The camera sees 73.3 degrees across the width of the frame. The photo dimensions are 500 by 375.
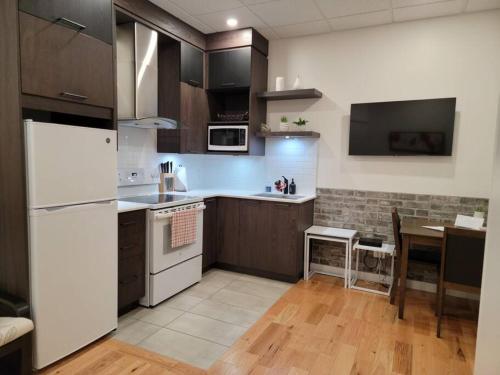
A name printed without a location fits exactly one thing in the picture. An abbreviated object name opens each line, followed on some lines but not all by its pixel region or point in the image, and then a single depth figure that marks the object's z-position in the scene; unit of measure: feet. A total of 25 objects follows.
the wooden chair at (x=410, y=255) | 9.93
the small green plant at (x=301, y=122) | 12.69
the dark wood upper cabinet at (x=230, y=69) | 12.53
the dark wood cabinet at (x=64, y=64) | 6.25
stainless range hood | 10.17
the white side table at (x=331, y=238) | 11.44
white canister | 12.94
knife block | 12.37
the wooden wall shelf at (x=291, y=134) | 12.26
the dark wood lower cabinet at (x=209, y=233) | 12.21
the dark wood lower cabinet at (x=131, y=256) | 8.73
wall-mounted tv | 10.81
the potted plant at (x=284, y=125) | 12.86
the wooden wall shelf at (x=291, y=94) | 12.18
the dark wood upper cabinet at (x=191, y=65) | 11.88
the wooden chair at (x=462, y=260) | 8.25
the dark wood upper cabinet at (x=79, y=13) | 6.35
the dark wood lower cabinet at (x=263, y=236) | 11.68
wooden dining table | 9.04
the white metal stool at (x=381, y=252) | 10.87
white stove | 9.53
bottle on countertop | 13.32
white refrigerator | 6.40
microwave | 12.78
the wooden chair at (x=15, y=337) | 5.84
